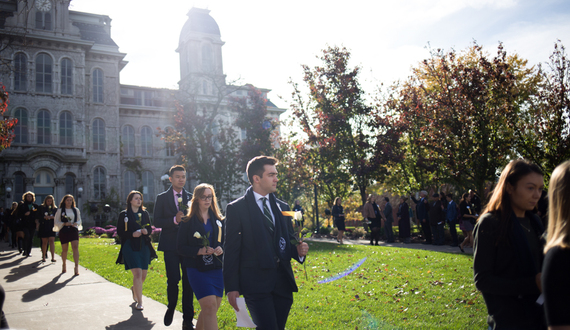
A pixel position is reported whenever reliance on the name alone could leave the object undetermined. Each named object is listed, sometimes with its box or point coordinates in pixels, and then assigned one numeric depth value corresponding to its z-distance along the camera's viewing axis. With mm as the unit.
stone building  35625
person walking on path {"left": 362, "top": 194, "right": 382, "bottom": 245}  18156
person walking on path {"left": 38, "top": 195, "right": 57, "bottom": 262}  13922
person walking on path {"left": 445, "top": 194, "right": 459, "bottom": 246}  15539
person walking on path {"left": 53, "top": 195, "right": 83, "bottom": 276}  11680
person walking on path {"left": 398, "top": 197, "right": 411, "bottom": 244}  19516
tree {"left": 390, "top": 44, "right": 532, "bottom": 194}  17891
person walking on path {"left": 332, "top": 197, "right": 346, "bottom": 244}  19250
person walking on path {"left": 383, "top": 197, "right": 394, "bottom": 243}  19592
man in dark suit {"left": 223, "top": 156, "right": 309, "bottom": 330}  3809
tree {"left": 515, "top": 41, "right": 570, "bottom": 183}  17609
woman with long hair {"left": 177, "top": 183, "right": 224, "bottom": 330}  5201
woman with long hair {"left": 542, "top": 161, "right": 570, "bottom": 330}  2064
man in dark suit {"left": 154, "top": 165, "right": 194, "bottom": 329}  6137
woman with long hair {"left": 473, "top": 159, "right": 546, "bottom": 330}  2758
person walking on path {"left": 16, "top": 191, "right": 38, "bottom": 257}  16266
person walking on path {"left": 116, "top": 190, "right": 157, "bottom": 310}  7812
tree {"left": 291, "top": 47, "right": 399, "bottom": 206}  23359
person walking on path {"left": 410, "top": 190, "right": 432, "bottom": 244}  18500
